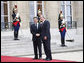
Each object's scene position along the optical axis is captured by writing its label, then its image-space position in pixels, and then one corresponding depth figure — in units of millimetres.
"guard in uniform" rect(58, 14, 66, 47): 16609
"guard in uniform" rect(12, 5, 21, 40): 16625
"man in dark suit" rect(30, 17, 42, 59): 11352
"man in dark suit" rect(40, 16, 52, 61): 11031
